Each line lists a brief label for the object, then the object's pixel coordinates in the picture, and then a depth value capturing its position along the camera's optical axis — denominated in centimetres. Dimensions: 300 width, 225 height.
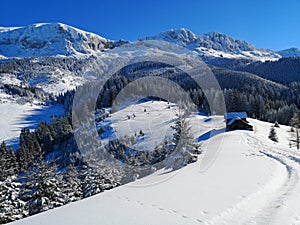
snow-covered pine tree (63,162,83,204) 1724
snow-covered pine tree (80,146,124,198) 1819
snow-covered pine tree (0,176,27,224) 1273
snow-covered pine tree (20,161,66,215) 1428
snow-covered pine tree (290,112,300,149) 4098
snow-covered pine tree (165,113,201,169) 1877
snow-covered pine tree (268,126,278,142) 3944
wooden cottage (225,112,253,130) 4928
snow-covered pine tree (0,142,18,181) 1716
